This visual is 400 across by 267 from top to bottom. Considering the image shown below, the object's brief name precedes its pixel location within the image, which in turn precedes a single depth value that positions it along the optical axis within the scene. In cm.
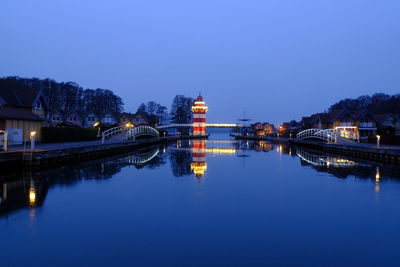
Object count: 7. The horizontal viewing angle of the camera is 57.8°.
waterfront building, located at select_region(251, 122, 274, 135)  12500
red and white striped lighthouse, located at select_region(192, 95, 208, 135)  11481
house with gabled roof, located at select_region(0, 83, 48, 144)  2912
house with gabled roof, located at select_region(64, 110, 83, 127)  7300
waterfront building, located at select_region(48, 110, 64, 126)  7088
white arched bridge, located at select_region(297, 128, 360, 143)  5142
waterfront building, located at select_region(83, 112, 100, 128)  7756
